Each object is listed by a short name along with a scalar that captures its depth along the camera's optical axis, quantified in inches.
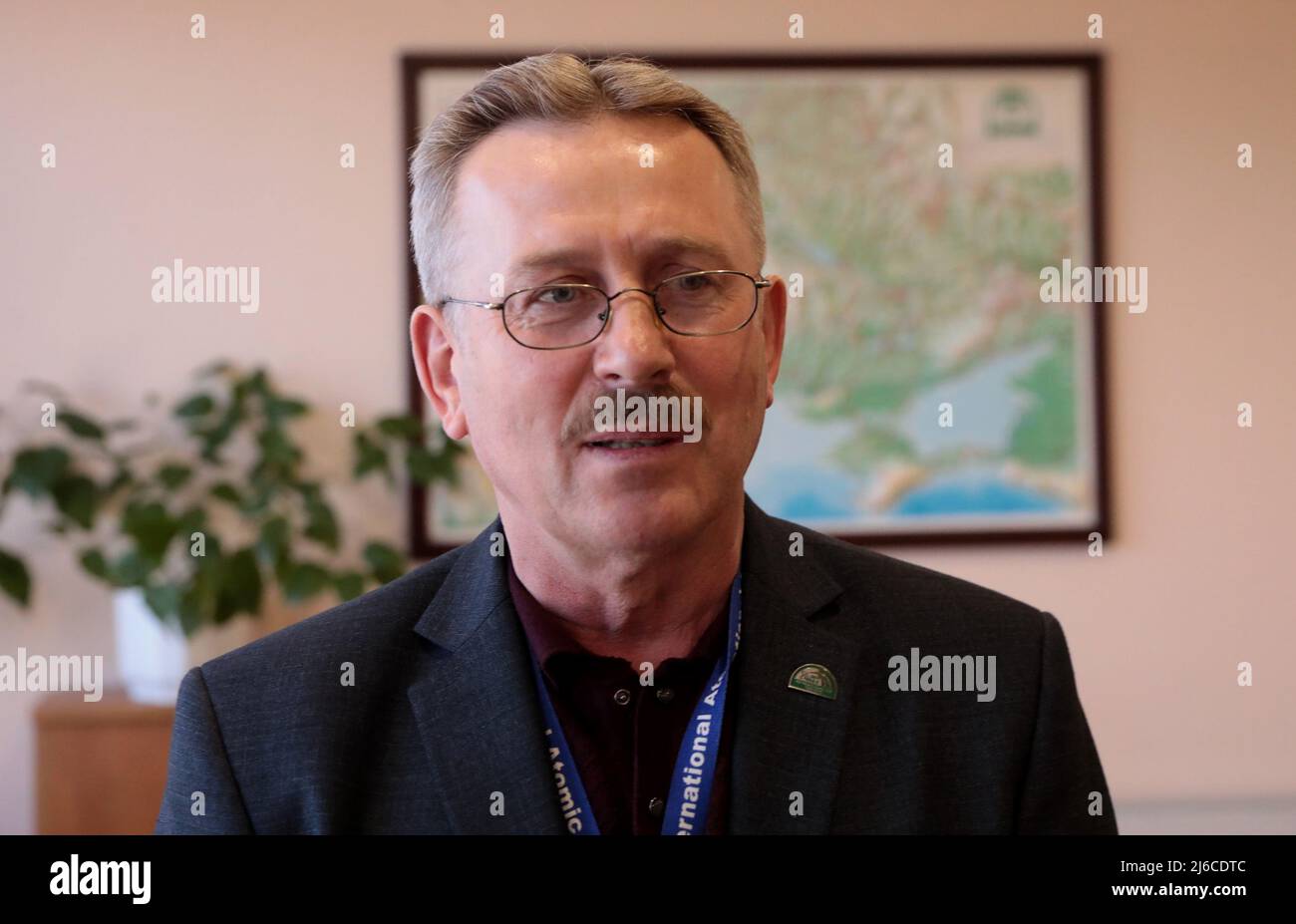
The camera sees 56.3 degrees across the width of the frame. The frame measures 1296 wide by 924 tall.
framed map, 104.1
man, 41.7
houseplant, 95.2
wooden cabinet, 93.7
